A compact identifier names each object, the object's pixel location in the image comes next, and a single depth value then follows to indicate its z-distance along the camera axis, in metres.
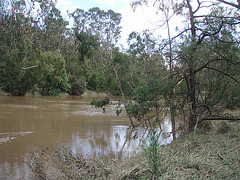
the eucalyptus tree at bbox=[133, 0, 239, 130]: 5.82
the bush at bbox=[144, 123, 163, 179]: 3.29
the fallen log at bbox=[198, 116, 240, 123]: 6.07
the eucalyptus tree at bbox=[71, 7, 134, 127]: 11.66
